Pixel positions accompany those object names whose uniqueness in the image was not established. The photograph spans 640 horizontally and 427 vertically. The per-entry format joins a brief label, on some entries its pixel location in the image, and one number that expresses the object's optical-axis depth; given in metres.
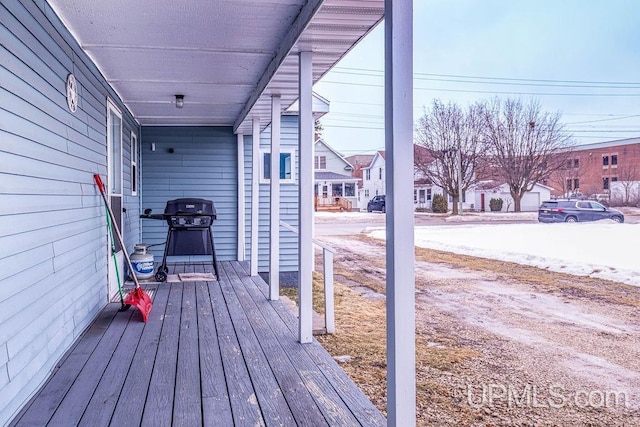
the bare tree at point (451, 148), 24.56
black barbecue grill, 6.89
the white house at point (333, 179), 33.91
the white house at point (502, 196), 25.56
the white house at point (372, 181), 34.16
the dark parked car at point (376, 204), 29.99
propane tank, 6.67
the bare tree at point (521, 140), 22.62
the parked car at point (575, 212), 11.84
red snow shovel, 4.64
